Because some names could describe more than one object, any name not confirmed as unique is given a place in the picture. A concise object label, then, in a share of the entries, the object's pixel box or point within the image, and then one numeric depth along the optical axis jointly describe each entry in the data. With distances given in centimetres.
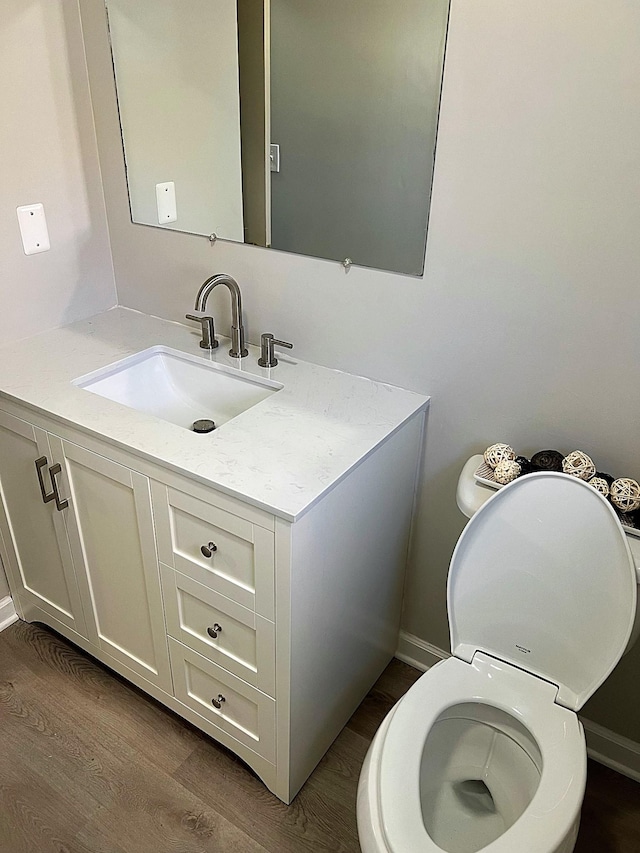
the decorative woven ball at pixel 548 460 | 131
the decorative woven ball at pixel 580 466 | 127
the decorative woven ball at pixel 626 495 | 121
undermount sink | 159
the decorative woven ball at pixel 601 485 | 124
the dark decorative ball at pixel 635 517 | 121
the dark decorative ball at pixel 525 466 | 133
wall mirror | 128
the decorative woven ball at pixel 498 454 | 135
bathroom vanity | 123
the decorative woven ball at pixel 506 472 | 131
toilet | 113
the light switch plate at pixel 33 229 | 164
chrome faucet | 147
